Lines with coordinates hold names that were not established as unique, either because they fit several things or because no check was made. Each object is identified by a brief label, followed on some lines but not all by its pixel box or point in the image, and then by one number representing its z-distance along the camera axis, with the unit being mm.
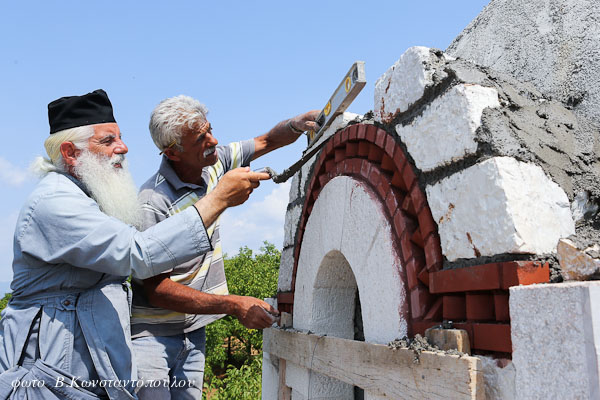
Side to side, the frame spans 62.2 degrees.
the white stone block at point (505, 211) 1450
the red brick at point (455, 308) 1648
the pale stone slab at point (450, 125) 1634
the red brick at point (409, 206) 1977
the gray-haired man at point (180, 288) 2592
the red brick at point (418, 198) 1867
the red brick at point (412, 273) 1865
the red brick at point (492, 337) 1427
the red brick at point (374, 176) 2229
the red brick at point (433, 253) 1750
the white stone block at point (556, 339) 1165
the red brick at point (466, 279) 1491
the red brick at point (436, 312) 1754
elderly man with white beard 1860
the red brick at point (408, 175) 1934
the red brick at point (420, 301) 1813
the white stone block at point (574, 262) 1334
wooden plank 1426
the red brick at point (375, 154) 2316
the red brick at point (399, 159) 2011
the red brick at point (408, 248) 1905
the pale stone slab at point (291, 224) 3441
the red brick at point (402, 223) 1958
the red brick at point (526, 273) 1408
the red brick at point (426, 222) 1802
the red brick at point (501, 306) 1457
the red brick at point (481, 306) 1535
